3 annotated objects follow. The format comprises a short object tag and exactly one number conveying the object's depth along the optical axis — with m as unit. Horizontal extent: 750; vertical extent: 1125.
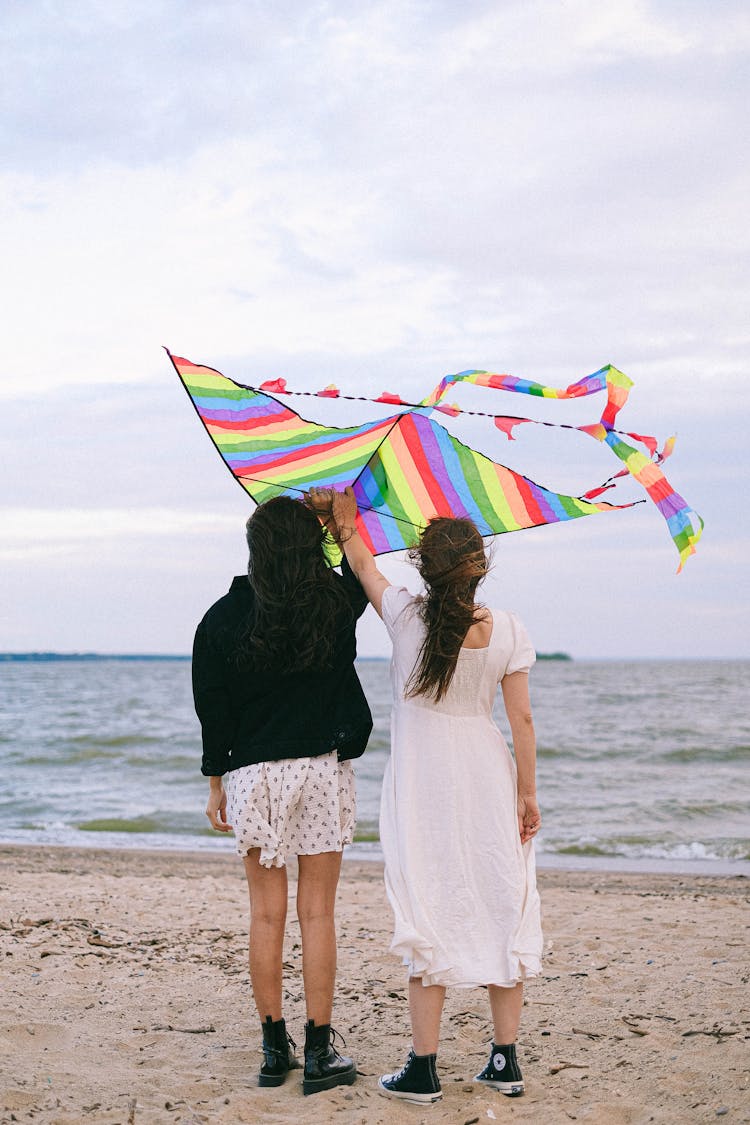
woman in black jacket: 2.93
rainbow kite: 3.32
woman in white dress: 2.85
